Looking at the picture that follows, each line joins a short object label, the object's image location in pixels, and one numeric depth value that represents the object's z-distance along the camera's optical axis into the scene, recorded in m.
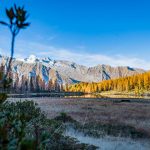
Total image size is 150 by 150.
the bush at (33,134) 1.41
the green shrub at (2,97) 2.16
